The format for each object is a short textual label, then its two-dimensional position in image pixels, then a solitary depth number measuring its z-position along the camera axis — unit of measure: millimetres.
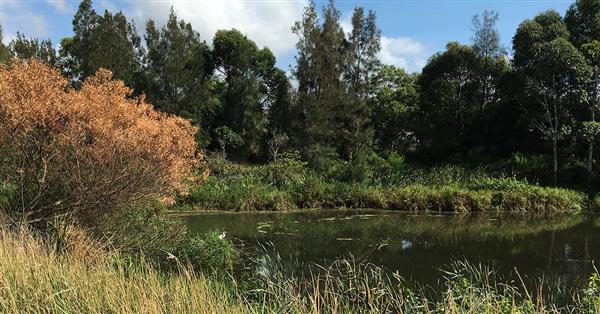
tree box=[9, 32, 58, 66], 26666
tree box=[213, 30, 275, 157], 26992
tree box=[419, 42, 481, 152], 26828
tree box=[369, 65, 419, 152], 28188
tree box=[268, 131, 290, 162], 26172
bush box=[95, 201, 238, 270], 7660
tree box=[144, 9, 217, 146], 24359
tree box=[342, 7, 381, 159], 26297
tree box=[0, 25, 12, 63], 25745
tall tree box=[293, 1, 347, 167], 25094
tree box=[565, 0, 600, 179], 20734
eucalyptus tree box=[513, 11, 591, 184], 20625
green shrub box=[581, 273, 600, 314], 4961
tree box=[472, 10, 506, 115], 26172
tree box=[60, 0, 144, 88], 23531
